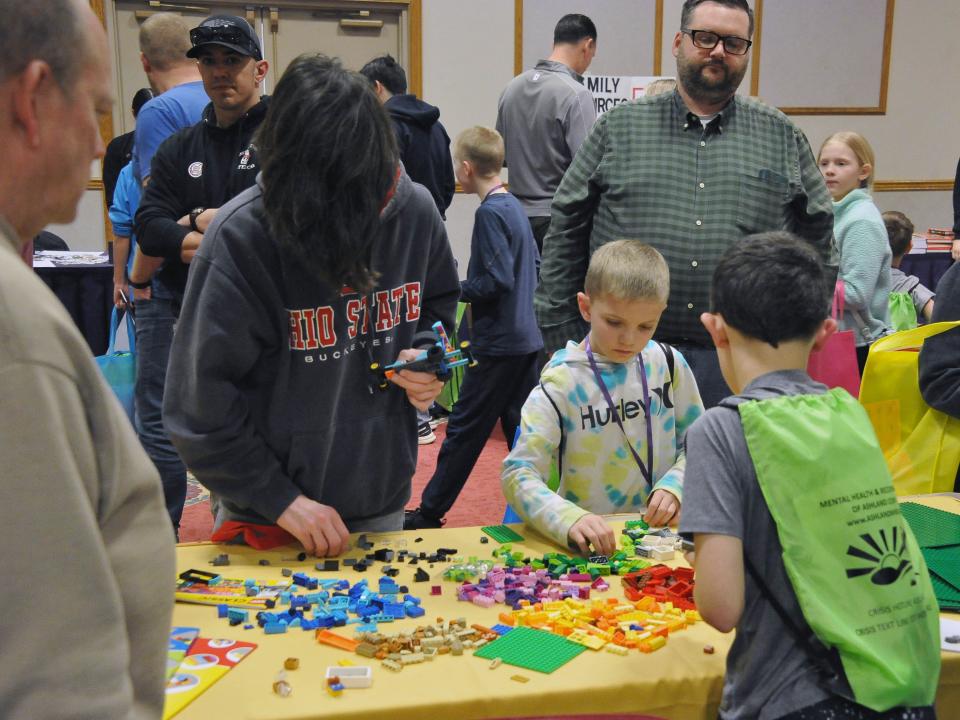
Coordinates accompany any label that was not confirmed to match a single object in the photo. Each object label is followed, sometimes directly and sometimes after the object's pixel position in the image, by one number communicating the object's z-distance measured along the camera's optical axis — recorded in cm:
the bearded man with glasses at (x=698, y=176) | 292
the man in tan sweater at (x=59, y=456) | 77
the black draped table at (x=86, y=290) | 526
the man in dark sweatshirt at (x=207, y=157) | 293
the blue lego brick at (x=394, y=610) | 170
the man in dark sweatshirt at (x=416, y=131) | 487
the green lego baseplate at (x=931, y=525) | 207
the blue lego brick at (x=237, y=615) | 166
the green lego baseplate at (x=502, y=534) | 211
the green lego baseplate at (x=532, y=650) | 153
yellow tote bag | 272
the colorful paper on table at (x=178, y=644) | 150
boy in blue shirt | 441
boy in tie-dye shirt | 227
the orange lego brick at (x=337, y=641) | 157
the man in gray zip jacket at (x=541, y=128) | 543
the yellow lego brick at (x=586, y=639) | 159
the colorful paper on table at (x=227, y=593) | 174
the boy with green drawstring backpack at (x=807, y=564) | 141
